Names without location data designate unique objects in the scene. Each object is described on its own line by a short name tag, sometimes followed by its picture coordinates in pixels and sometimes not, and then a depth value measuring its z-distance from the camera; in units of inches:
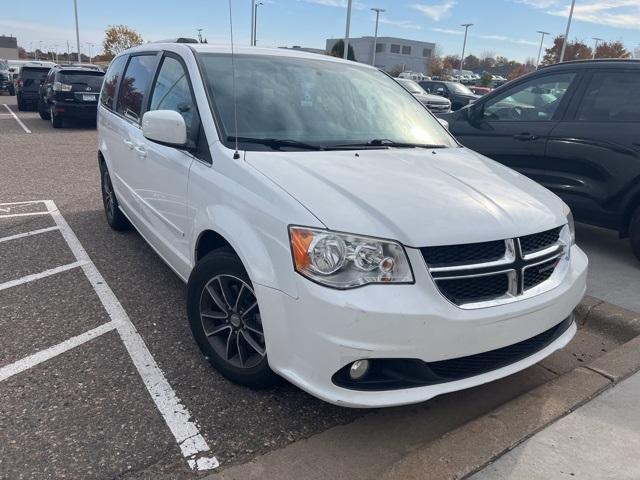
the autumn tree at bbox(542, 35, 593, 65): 2185.0
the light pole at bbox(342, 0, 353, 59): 1134.3
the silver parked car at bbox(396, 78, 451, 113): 641.2
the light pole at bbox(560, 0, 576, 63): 1700.3
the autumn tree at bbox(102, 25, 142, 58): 2321.6
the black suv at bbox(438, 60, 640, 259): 185.6
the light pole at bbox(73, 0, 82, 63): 1688.4
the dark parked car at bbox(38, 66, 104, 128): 541.0
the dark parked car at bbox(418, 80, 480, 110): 804.6
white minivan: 88.0
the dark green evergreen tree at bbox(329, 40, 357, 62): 1994.7
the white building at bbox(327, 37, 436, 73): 3627.0
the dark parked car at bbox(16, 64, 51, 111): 709.9
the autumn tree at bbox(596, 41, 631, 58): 2142.0
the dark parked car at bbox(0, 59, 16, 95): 979.9
